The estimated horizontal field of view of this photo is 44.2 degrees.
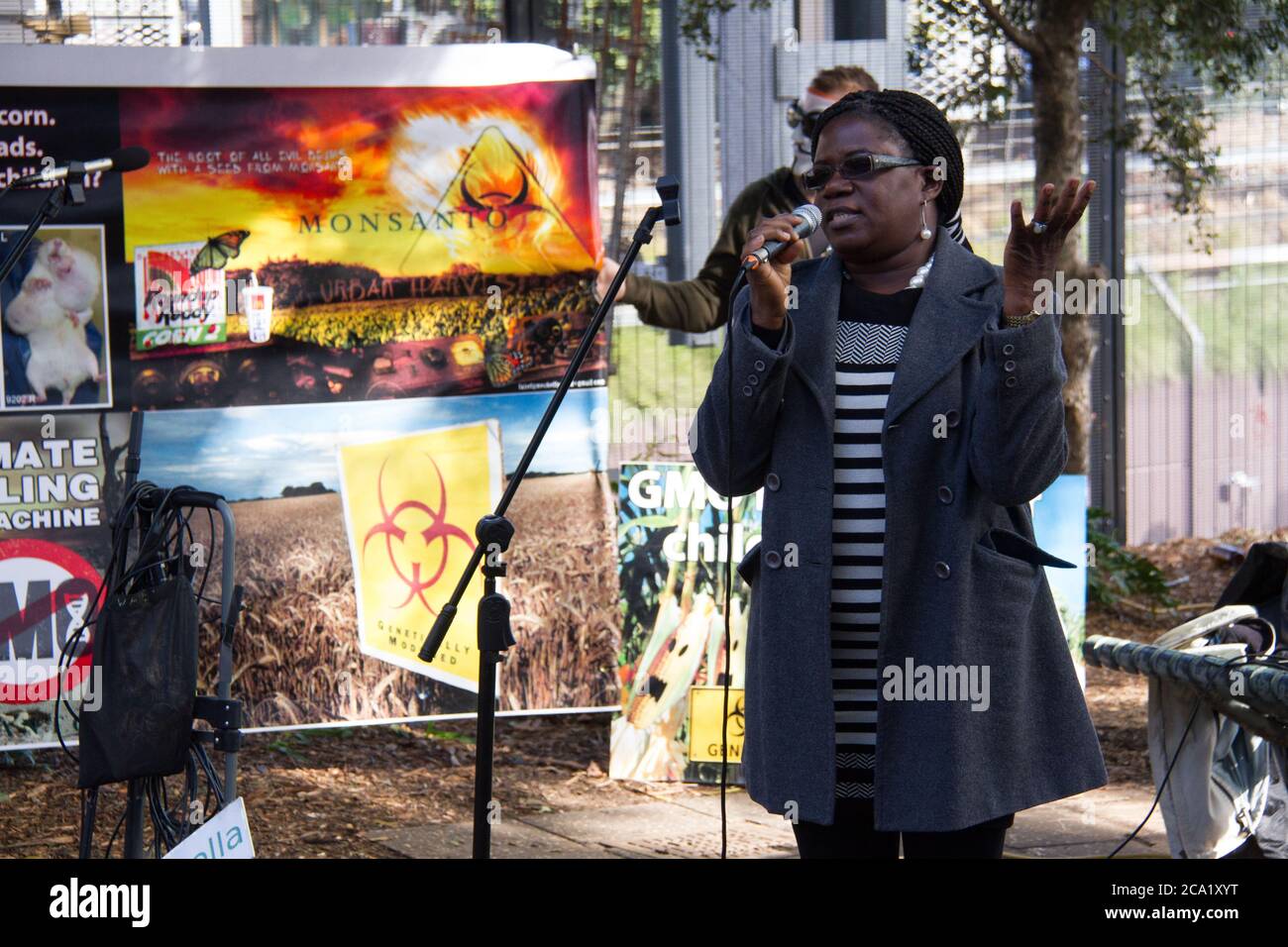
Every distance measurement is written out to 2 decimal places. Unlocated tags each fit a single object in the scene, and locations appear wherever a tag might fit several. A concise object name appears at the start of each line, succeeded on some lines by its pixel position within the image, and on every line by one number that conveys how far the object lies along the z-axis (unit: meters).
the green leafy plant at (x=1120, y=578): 8.55
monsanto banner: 5.31
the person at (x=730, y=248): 5.20
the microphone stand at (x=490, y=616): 3.34
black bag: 3.74
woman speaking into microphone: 2.68
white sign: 3.35
